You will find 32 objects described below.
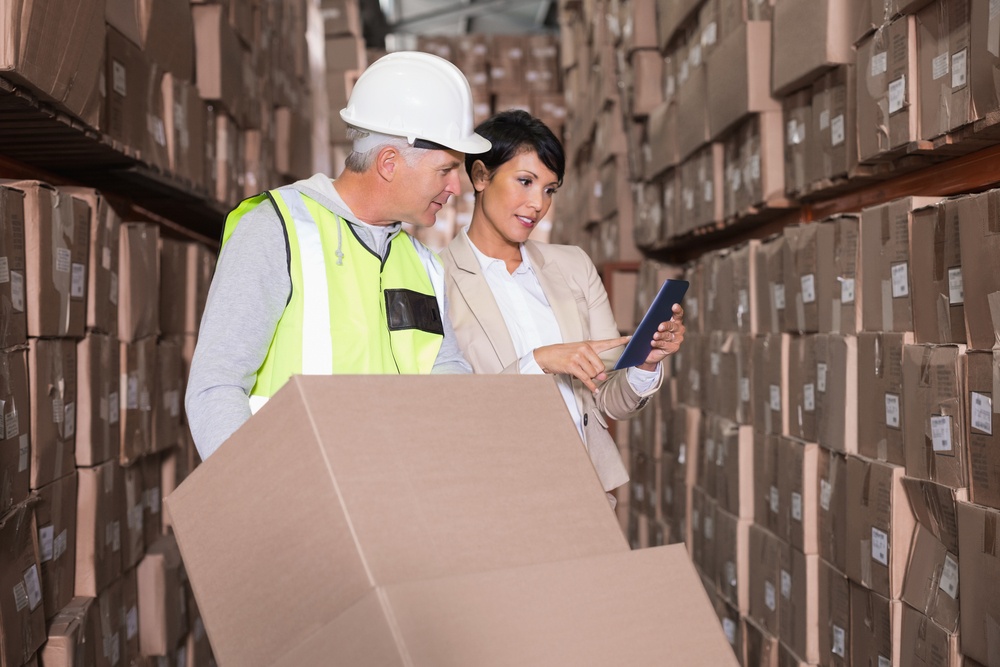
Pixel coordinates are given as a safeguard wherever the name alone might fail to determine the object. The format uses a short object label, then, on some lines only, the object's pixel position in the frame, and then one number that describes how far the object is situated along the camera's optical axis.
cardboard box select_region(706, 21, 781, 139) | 3.39
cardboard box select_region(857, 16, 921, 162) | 2.41
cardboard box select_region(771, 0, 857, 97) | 2.78
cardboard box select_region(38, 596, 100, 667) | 2.45
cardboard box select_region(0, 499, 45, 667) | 2.17
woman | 2.41
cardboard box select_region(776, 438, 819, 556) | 3.00
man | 1.57
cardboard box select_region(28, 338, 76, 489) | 2.44
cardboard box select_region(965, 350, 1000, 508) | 2.07
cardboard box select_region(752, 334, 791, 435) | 3.25
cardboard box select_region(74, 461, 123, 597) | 2.79
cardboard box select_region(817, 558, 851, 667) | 2.79
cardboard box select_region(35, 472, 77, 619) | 2.51
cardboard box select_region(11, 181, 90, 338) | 2.42
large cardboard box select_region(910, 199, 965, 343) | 2.23
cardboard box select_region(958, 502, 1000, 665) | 2.04
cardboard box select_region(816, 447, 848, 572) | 2.80
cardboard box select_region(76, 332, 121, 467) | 2.80
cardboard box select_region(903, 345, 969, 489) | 2.20
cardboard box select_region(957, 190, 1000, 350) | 2.06
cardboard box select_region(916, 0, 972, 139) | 2.18
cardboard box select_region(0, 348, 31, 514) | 2.21
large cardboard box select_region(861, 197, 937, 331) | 2.45
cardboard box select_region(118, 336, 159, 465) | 3.16
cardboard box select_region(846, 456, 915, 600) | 2.47
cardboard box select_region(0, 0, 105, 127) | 2.04
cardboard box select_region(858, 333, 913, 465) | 2.50
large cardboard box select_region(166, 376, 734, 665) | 1.18
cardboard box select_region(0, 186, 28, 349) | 2.25
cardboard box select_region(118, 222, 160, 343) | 3.19
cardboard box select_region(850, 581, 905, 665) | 2.48
